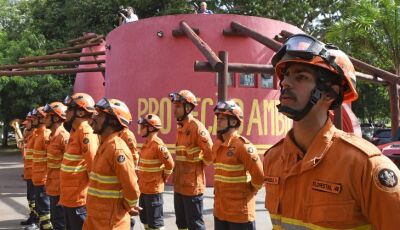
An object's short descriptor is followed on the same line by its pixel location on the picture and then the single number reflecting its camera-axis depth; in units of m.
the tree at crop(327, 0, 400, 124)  21.11
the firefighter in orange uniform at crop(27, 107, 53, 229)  7.55
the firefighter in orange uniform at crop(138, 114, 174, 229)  6.99
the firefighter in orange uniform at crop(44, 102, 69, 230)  6.79
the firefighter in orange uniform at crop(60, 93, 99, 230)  5.76
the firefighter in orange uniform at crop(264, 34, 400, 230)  2.04
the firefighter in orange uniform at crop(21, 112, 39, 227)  8.45
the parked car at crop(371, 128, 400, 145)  16.62
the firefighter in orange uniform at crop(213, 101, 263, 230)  5.23
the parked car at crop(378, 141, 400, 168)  9.10
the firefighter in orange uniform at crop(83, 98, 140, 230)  4.59
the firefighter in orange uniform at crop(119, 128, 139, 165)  8.22
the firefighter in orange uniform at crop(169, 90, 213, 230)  6.76
